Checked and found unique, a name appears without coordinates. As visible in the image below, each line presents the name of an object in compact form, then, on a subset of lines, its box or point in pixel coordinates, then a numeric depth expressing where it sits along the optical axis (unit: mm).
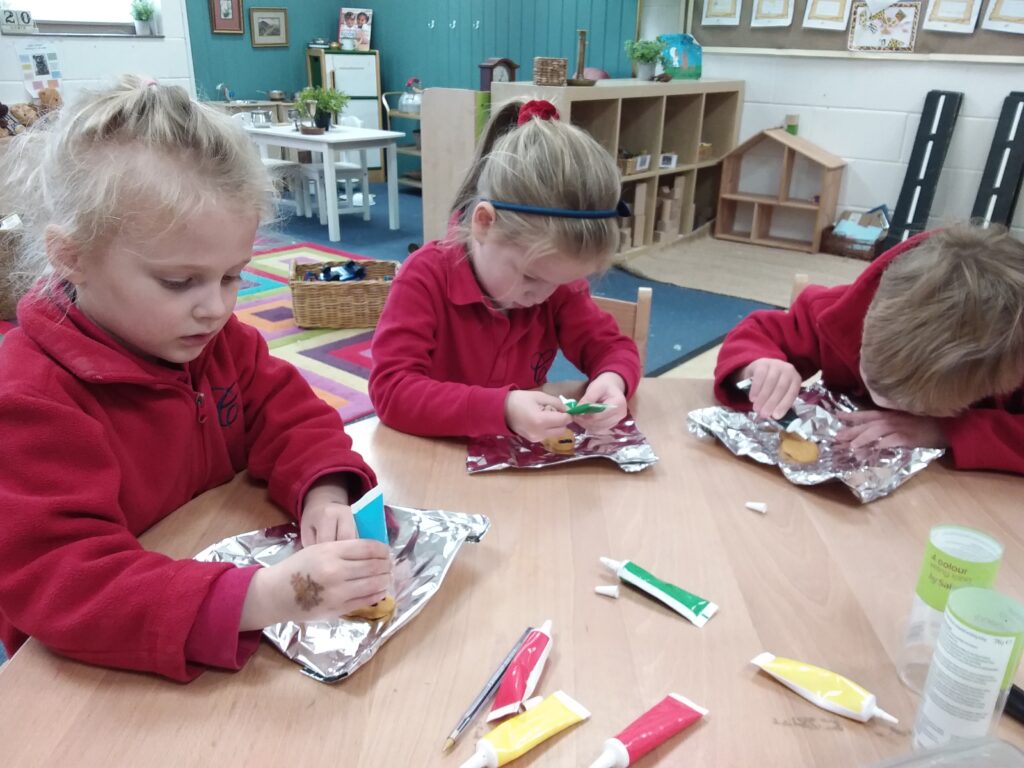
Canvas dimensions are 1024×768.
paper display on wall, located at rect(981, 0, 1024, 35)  3248
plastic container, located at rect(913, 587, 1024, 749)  498
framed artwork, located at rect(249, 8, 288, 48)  5512
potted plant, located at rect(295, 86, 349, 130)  4258
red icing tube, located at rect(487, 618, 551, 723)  583
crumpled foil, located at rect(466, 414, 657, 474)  945
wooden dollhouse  3855
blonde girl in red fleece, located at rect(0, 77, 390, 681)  603
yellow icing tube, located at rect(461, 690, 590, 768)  539
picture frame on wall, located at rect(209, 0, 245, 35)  5289
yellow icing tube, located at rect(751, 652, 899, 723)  590
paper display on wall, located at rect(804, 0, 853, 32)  3656
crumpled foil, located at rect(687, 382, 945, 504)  926
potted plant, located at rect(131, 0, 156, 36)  3986
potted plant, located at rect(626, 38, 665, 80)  3739
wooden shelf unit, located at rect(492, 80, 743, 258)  3520
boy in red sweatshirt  882
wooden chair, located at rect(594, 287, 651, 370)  1333
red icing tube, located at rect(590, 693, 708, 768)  539
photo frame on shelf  5875
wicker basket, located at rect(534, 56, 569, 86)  3090
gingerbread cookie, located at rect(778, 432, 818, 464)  973
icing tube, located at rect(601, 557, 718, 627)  692
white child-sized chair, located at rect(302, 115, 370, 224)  4633
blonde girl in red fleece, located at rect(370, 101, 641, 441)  994
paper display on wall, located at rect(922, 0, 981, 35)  3355
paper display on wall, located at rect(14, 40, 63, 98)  3479
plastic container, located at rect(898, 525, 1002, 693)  606
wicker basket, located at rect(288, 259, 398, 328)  2953
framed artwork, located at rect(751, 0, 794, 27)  3799
